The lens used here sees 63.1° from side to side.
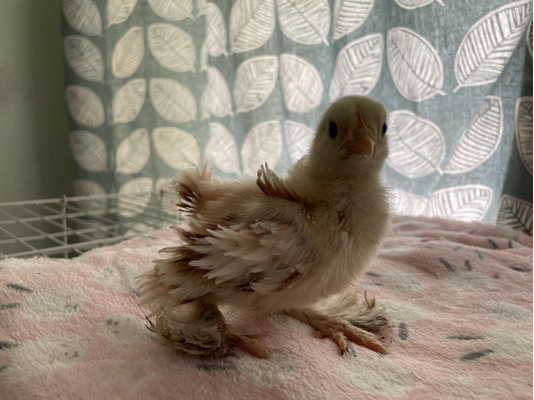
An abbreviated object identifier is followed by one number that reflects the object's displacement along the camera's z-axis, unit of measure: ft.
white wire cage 1.57
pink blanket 0.53
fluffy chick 0.56
